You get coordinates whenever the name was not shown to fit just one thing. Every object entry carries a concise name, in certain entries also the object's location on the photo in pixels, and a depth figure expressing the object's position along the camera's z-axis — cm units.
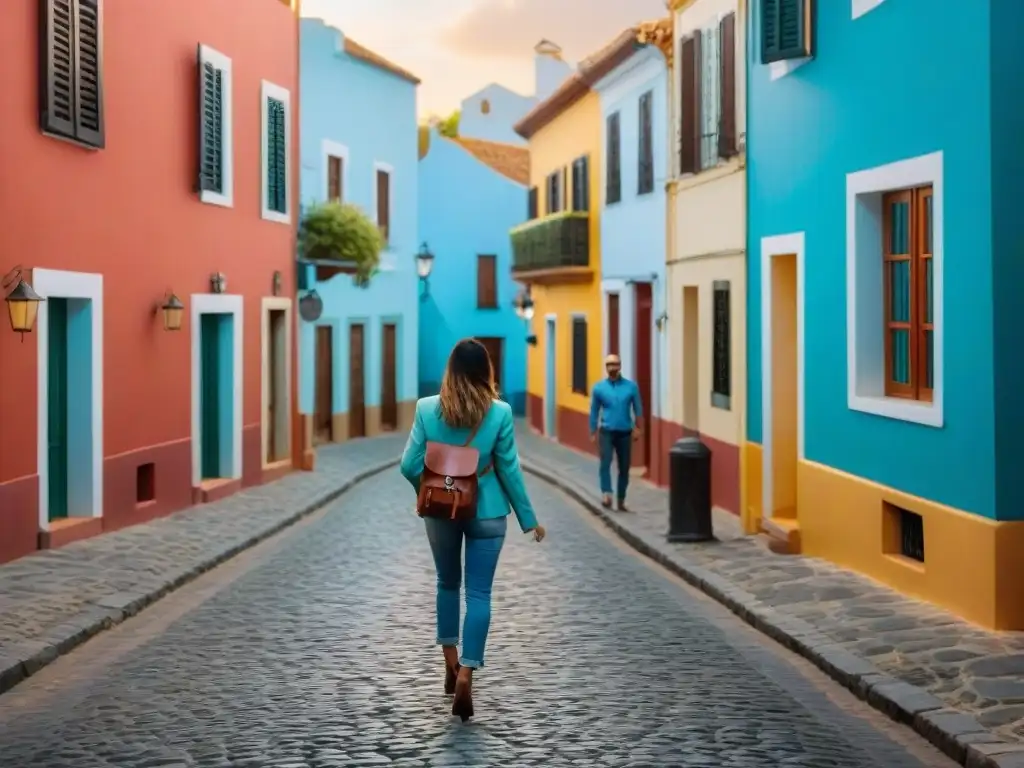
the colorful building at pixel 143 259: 1419
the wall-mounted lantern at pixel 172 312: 1802
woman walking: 797
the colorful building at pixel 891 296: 1007
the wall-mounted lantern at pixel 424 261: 3772
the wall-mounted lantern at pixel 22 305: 1336
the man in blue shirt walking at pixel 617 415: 1875
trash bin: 1538
